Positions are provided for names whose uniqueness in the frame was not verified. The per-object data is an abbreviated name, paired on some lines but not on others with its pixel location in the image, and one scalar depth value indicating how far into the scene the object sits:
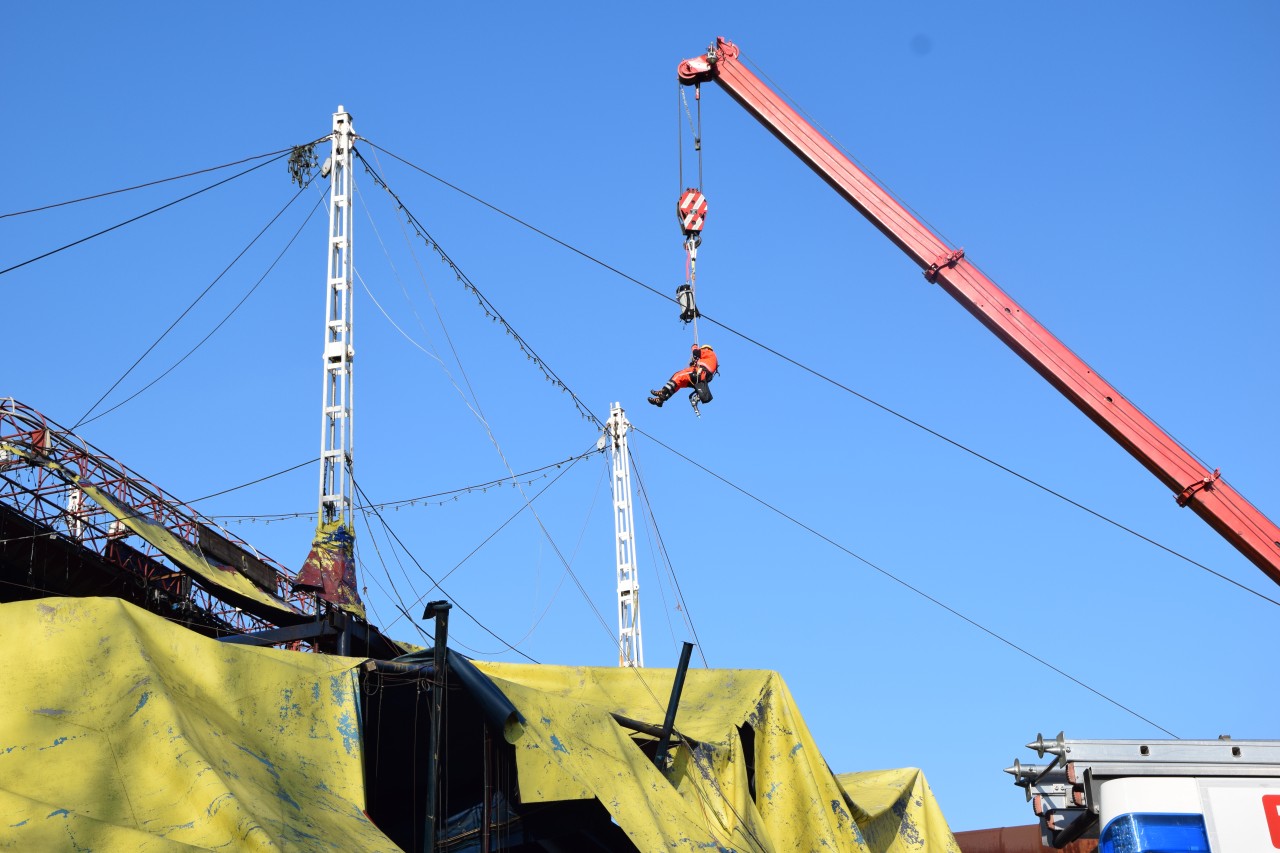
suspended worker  18.81
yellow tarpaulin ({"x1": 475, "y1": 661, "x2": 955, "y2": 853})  11.12
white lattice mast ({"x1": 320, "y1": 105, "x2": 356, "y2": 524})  18.55
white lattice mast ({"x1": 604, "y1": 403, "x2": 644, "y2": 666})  29.44
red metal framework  18.41
